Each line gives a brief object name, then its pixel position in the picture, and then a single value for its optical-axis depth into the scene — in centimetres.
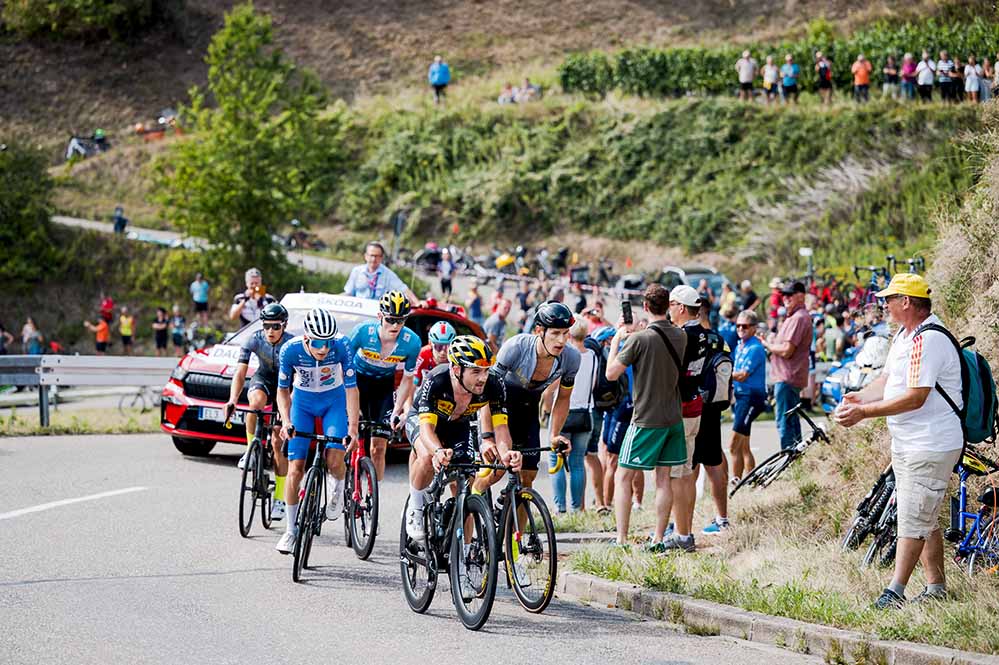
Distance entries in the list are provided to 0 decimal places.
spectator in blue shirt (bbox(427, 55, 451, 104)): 5697
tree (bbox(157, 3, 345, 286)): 4338
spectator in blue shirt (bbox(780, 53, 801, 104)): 4794
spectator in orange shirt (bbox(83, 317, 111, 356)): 3872
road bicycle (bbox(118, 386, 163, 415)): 2578
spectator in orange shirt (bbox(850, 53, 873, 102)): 4612
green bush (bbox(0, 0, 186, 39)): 7156
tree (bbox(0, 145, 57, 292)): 4588
